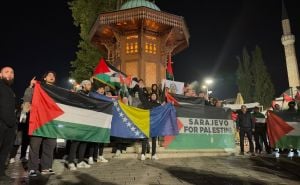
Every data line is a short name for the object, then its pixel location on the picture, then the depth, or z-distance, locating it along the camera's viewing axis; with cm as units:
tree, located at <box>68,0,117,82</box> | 1743
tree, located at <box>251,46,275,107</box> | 3403
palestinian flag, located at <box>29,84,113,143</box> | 493
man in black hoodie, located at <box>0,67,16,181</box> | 416
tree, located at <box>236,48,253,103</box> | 3517
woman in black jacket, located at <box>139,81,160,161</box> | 686
